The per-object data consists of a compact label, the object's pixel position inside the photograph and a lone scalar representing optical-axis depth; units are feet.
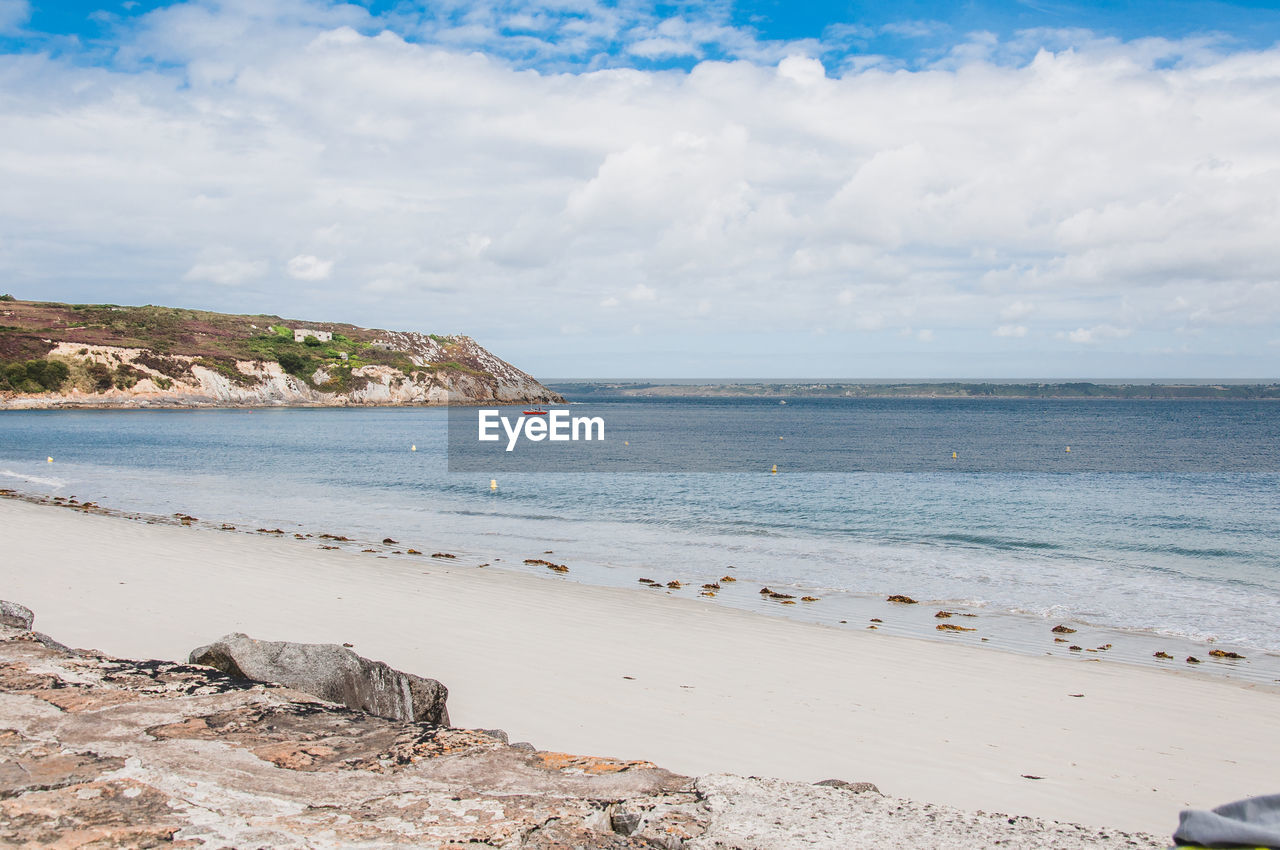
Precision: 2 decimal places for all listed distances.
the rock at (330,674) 20.31
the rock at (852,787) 14.51
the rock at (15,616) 24.29
